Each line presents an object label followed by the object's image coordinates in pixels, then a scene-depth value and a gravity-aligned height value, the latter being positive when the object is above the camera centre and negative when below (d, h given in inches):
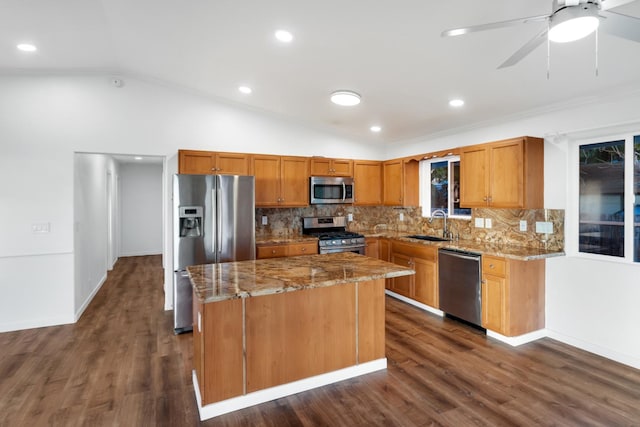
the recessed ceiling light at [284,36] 106.1 +57.9
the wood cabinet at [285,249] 172.2 -20.5
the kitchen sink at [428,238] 186.0 -15.7
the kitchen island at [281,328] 88.9 -35.0
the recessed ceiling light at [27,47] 126.2 +64.6
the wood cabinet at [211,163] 167.6 +26.0
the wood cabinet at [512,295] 130.4 -34.8
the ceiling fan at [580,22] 55.7 +33.6
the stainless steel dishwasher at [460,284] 143.6 -33.6
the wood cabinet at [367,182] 215.8 +19.3
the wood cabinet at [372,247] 200.8 -22.1
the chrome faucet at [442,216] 191.0 -3.1
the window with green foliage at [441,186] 187.6 +14.8
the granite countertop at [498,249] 129.6 -16.9
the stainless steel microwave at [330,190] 195.9 +13.3
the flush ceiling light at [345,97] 142.6 +50.0
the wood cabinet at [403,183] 207.2 +17.8
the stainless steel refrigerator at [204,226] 147.3 -6.3
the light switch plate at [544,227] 140.1 -7.3
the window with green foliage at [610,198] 118.8 +4.4
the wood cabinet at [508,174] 137.1 +16.2
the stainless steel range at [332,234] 188.4 -14.0
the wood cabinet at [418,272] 165.4 -31.7
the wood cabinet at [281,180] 184.2 +18.2
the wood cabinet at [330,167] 200.3 +27.9
